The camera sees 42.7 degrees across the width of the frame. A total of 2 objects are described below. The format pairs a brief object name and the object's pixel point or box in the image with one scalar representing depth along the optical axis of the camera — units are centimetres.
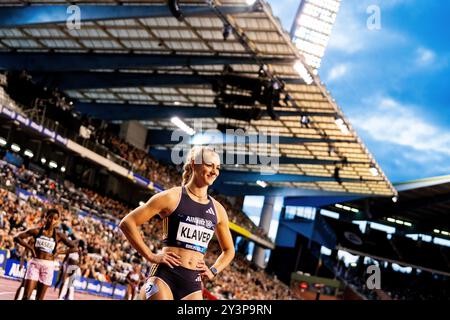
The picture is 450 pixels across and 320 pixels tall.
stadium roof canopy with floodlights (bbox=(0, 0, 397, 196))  2545
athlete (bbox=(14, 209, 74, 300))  854
